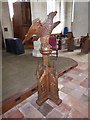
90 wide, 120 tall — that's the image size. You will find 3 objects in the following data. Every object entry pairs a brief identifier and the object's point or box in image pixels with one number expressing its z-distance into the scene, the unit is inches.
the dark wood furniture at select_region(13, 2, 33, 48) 135.7
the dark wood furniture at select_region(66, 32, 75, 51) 121.9
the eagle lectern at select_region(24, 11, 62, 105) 39.1
